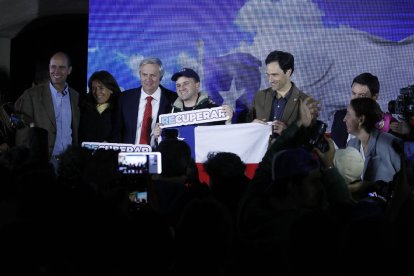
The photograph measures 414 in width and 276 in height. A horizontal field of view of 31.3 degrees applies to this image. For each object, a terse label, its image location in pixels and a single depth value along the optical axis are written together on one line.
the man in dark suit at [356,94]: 7.54
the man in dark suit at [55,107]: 7.82
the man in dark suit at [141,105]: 8.05
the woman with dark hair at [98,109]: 7.88
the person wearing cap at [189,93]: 7.52
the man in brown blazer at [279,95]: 7.58
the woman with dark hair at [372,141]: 6.21
